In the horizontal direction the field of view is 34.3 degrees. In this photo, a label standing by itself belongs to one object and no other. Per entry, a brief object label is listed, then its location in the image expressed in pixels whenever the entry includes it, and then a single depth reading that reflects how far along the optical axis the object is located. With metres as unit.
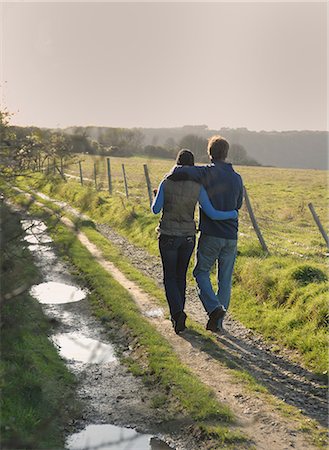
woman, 7.27
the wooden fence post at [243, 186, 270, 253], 11.66
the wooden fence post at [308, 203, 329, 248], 10.91
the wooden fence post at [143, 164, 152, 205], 18.02
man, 7.31
